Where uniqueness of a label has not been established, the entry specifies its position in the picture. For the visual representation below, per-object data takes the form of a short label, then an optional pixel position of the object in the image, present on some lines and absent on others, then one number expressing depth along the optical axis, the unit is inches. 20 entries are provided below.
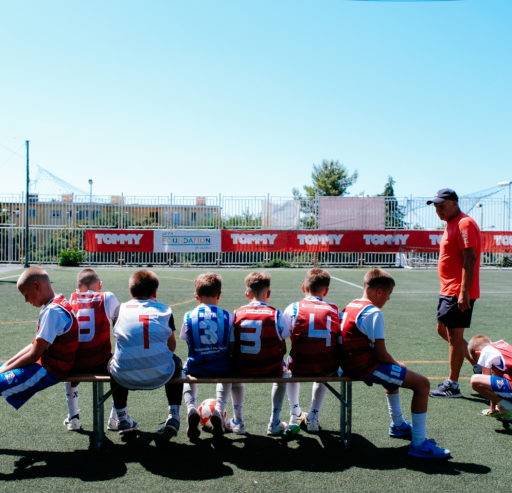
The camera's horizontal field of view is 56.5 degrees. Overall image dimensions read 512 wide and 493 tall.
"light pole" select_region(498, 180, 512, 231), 1070.4
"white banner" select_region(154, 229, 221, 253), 973.2
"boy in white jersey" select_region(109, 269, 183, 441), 140.4
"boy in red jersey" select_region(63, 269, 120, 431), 152.2
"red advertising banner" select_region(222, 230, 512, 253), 981.2
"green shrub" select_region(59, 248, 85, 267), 965.2
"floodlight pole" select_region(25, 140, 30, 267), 874.8
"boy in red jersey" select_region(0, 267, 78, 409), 136.2
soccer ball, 156.5
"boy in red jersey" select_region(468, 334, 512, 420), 149.1
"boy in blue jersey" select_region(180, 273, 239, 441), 146.4
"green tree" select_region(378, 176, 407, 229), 1034.1
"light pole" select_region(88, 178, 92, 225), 1026.1
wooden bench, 140.9
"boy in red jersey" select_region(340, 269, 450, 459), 138.6
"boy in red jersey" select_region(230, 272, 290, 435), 146.4
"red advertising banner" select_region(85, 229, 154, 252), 975.0
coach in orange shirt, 188.2
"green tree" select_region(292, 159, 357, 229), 2420.0
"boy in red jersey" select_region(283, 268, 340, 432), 147.1
